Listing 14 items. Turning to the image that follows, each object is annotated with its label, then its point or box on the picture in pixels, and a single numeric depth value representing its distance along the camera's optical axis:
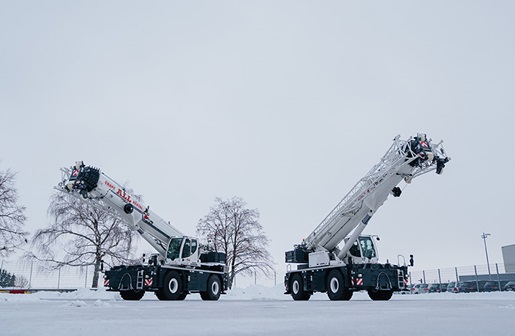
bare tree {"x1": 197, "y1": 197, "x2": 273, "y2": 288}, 49.44
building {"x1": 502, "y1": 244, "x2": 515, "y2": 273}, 69.88
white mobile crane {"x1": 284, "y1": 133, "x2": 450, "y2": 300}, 18.36
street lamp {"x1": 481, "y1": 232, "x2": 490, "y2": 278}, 47.03
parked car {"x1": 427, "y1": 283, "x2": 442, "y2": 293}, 37.24
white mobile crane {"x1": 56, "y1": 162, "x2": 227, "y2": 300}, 18.98
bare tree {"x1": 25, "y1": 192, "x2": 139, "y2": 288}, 39.03
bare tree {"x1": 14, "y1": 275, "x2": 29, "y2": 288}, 35.31
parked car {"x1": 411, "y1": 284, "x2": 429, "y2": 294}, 36.95
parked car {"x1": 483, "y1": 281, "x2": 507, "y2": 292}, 31.73
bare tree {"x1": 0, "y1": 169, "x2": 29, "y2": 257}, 36.72
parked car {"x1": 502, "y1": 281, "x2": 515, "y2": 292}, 31.62
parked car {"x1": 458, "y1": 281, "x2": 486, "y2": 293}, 32.81
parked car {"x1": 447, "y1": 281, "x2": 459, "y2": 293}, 33.88
